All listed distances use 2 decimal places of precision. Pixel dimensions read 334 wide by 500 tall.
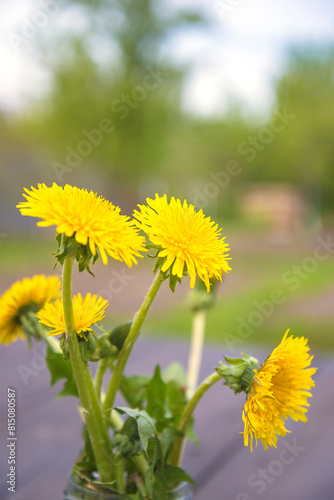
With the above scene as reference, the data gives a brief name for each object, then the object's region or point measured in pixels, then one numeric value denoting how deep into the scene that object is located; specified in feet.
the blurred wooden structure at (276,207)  34.35
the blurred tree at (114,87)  20.74
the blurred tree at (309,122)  34.50
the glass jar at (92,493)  1.31
